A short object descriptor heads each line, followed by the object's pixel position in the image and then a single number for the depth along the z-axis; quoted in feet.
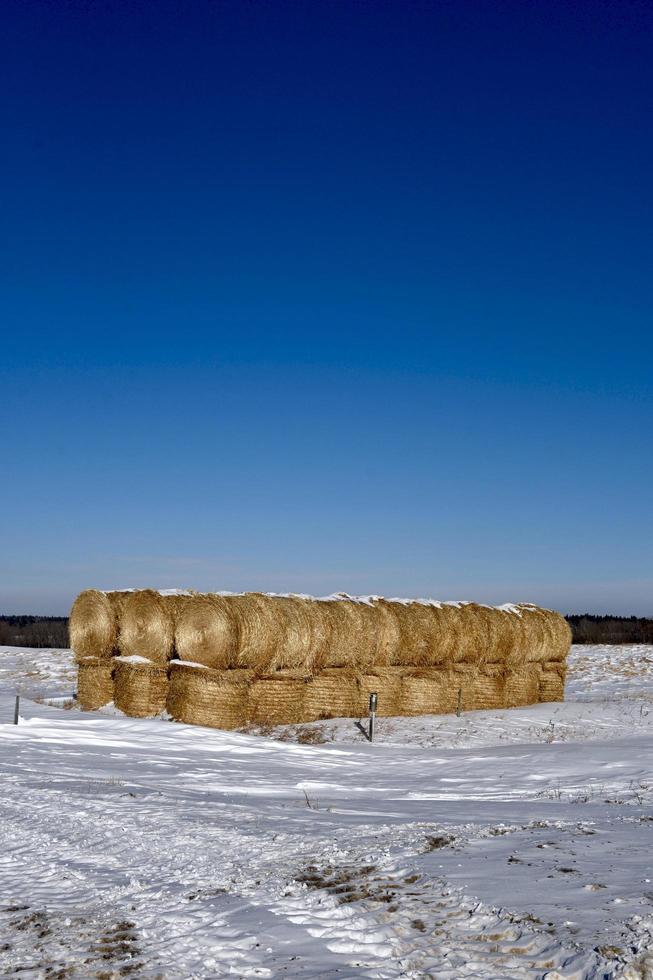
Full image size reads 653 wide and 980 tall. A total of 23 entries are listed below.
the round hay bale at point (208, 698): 51.70
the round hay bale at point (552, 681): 69.56
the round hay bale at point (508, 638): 64.64
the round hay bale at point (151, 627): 54.60
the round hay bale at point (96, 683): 55.88
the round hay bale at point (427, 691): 59.51
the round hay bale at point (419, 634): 59.62
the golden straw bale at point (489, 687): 63.46
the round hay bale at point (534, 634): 67.36
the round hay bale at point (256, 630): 52.65
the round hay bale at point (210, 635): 52.39
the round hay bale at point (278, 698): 53.26
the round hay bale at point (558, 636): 69.82
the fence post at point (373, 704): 49.91
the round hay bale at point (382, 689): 57.28
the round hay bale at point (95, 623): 56.24
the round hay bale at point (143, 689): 53.67
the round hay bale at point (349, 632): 56.13
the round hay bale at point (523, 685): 66.03
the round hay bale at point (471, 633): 62.39
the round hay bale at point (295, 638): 53.67
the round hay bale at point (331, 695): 55.47
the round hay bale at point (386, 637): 58.29
